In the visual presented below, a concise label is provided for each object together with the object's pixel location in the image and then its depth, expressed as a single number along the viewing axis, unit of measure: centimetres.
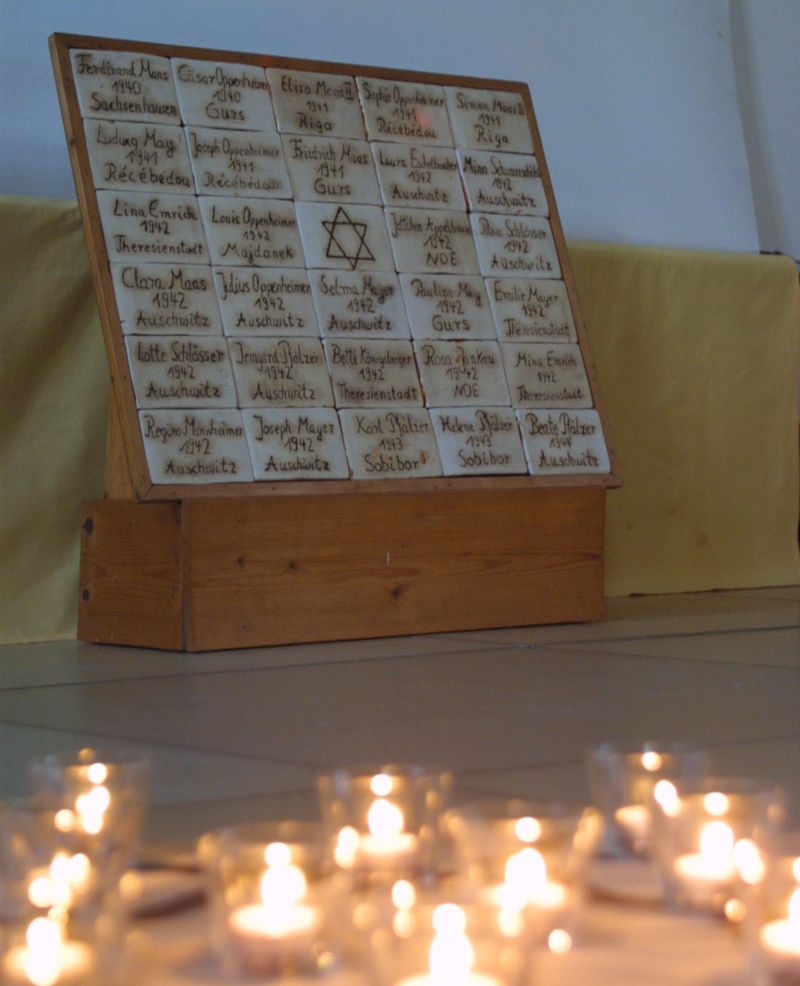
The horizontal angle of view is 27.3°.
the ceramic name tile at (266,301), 250
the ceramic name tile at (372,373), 256
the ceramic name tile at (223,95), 257
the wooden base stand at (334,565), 236
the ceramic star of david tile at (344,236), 261
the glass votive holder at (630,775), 109
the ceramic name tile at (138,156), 246
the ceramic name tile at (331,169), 263
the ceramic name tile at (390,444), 252
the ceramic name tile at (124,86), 248
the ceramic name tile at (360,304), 259
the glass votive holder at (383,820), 94
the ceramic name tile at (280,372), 247
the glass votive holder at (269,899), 76
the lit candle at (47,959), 73
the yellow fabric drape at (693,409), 325
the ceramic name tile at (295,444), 243
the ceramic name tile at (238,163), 255
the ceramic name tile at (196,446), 234
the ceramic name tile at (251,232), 253
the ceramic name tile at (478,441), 261
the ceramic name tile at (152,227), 243
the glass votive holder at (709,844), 91
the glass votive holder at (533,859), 82
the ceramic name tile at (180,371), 238
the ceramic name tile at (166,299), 240
